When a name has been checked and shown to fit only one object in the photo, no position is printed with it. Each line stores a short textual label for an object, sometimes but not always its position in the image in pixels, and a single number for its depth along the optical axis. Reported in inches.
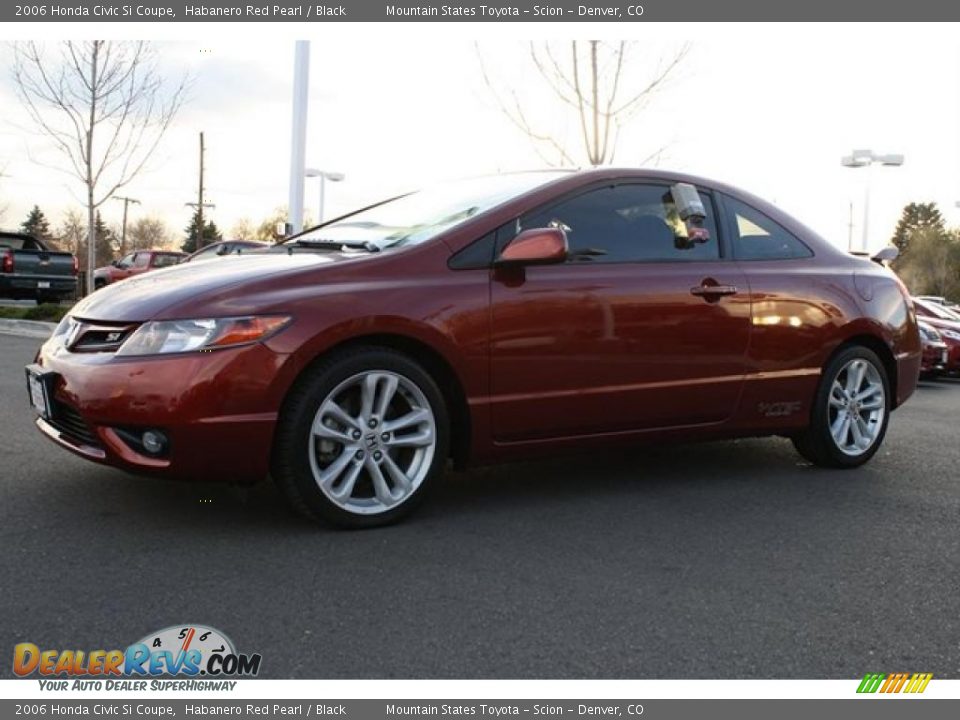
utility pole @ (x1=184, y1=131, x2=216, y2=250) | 2054.3
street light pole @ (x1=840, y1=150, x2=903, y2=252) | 1054.4
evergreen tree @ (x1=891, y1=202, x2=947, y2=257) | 3769.7
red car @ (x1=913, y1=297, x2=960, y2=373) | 524.7
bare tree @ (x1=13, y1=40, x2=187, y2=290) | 641.0
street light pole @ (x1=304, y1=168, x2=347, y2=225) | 1234.6
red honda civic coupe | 139.9
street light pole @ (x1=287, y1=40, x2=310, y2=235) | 487.5
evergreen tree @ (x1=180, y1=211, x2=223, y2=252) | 3435.0
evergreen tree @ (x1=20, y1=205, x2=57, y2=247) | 3664.4
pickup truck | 730.2
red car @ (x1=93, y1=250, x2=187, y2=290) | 1046.4
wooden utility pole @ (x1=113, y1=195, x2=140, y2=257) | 2894.2
